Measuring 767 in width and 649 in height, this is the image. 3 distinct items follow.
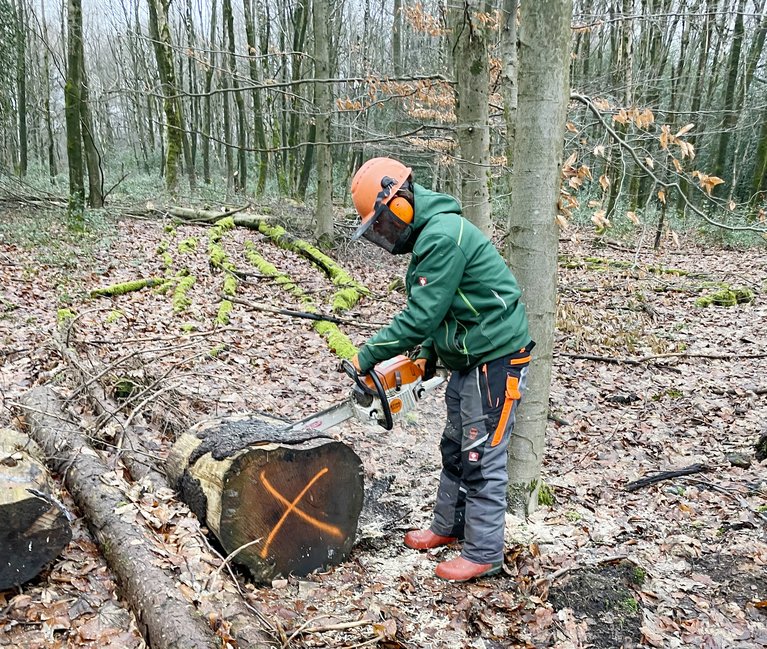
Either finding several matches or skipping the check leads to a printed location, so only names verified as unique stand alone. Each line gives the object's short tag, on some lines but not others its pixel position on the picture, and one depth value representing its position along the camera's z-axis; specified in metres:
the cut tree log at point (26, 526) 2.39
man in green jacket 2.96
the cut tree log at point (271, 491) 2.84
